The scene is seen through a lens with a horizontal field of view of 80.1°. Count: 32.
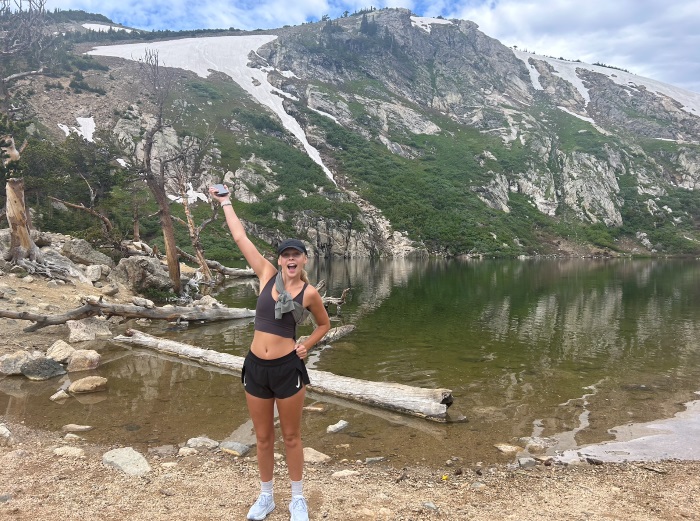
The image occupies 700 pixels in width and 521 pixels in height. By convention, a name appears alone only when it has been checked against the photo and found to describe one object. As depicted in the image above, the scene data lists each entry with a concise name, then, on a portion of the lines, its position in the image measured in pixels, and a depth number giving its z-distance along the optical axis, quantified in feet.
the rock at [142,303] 54.05
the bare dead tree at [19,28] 99.60
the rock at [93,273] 68.74
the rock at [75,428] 23.70
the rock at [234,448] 21.66
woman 14.21
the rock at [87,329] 45.57
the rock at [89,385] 30.25
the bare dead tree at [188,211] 82.74
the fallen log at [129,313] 43.45
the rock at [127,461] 18.16
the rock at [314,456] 21.43
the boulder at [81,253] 74.95
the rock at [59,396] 28.47
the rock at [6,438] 21.11
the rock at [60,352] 36.17
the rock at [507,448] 23.47
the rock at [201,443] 22.16
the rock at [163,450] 21.16
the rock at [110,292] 57.48
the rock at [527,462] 21.29
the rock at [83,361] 35.58
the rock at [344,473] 19.09
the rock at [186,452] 21.01
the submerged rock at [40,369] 32.50
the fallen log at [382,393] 28.07
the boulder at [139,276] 72.13
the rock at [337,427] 25.78
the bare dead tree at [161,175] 71.97
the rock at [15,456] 18.86
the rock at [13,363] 32.89
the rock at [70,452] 19.65
